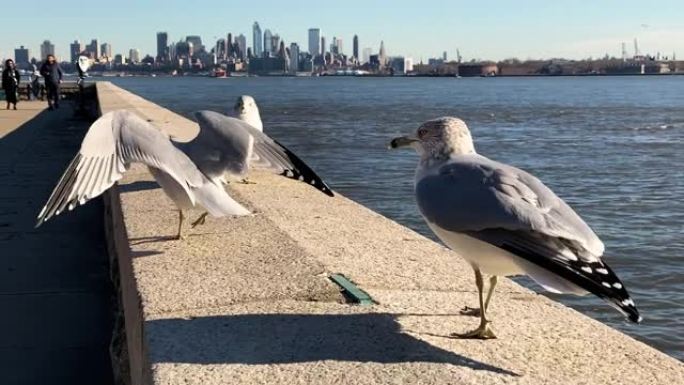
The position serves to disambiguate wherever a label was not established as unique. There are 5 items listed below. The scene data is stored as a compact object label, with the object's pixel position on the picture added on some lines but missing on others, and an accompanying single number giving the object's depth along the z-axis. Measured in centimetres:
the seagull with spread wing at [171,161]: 409
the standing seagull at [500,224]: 287
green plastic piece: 368
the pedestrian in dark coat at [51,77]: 2398
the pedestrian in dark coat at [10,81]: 2383
